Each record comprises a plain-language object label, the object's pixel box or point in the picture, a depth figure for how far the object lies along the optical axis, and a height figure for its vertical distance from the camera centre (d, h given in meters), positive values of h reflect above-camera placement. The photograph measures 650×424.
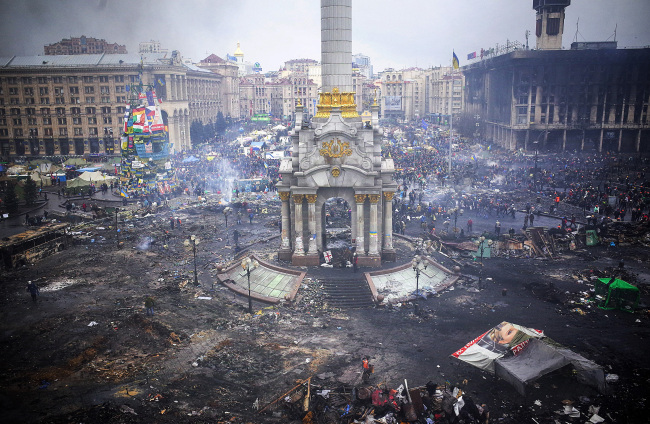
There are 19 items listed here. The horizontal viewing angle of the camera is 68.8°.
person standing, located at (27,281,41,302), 28.39 -9.66
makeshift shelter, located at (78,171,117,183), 63.41 -6.83
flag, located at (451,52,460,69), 60.56 +7.88
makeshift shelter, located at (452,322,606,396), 19.20 -9.88
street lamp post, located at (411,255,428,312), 27.97 -9.43
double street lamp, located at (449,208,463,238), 41.59 -8.78
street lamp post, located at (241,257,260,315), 26.98 -8.33
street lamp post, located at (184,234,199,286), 31.47 -7.74
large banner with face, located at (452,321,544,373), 21.09 -10.08
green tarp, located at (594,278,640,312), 26.44 -9.56
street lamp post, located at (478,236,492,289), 30.61 -9.40
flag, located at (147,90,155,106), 62.33 +3.57
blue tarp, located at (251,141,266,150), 89.11 -3.74
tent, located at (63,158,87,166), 76.12 -5.77
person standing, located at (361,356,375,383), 20.16 -10.44
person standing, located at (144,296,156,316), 26.55 -9.88
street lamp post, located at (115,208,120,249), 42.06 -9.90
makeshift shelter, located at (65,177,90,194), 61.34 -7.64
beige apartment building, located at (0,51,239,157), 97.25 +5.14
